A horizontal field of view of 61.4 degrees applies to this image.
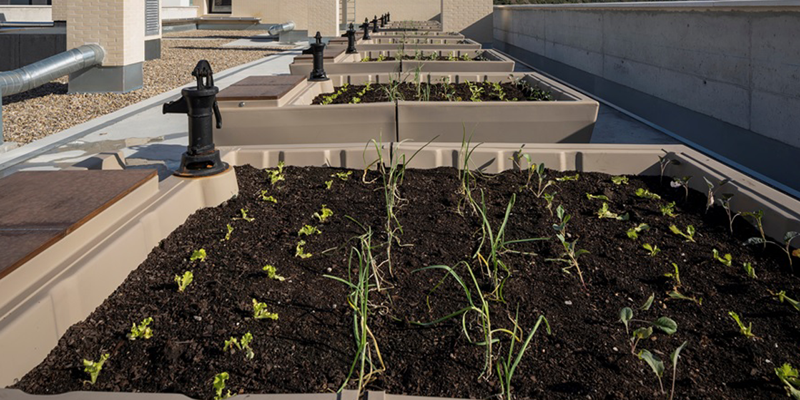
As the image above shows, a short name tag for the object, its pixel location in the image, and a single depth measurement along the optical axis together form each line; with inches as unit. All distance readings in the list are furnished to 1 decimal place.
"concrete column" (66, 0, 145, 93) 368.2
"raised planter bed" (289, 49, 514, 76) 285.3
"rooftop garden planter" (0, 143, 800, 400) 67.2
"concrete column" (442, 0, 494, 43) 845.8
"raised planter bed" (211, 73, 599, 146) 178.9
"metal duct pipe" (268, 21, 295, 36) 777.6
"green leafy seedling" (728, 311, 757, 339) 75.7
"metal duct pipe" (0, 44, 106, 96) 284.7
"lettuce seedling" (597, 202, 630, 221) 114.2
